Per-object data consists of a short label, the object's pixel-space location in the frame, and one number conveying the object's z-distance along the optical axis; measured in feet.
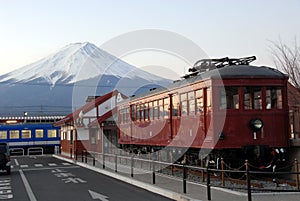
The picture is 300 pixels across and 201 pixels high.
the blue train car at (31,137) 158.30
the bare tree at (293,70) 68.33
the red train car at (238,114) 47.34
